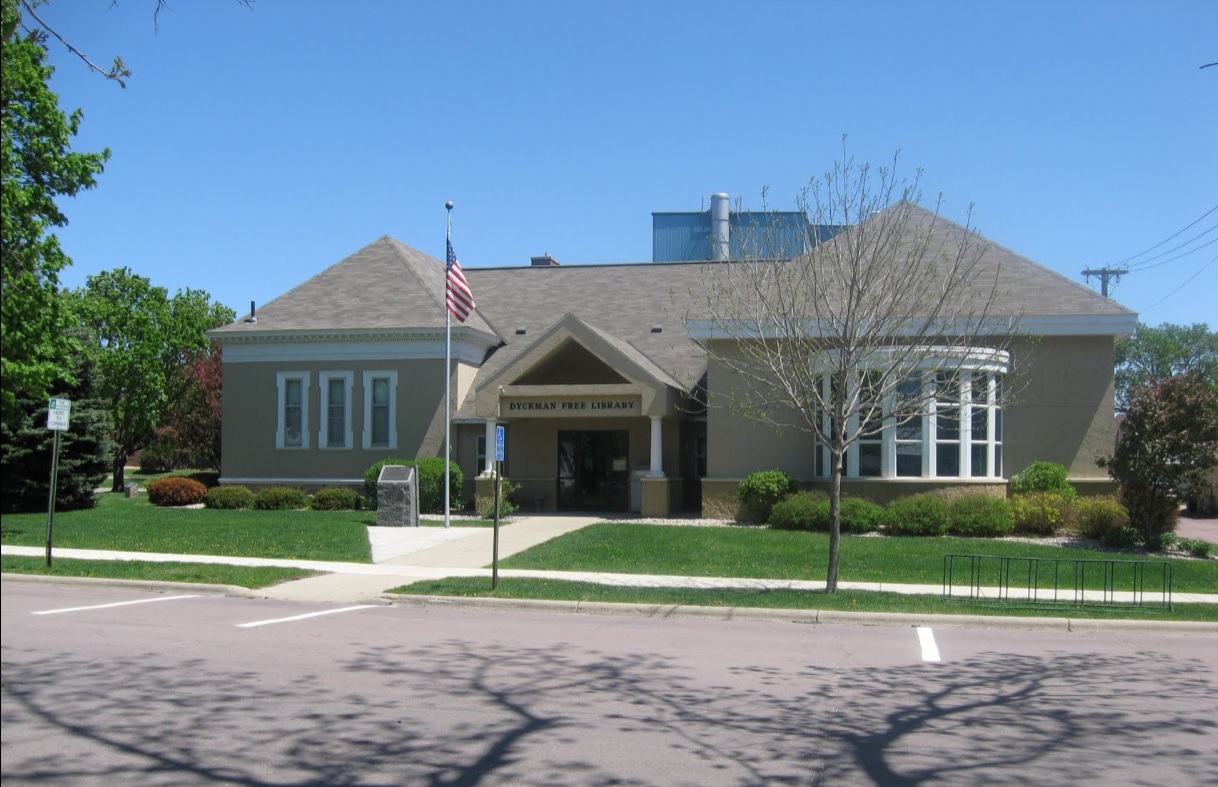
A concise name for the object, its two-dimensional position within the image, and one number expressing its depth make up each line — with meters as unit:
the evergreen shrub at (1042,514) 23.31
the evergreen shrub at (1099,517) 22.53
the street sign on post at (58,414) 10.50
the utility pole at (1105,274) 61.69
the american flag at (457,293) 26.09
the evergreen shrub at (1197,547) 21.52
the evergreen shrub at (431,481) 28.84
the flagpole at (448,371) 25.34
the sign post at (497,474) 15.70
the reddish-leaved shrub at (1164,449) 21.36
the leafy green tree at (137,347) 38.88
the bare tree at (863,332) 16.06
